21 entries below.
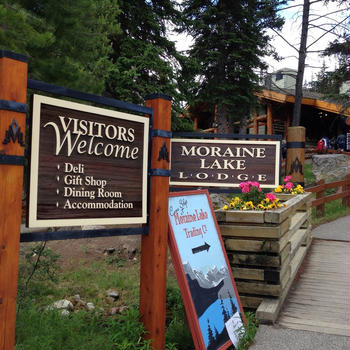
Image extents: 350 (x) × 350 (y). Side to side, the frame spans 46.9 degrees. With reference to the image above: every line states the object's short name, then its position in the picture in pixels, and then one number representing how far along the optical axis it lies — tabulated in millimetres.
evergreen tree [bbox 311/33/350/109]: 18891
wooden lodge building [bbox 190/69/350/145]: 22575
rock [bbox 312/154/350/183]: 16359
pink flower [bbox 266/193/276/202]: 4641
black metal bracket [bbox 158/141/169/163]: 3109
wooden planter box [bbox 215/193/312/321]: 4000
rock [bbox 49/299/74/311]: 5014
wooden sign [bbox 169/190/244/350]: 3072
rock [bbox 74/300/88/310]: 5246
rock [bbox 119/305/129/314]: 5011
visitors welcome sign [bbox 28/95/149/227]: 2332
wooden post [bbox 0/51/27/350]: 2125
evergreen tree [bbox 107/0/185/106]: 14031
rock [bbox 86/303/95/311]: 5171
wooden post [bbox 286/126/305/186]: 5719
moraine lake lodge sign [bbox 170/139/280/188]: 4801
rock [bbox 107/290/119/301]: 5736
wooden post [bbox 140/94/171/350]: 3074
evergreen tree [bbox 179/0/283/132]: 18594
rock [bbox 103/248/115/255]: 7920
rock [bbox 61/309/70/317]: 4566
